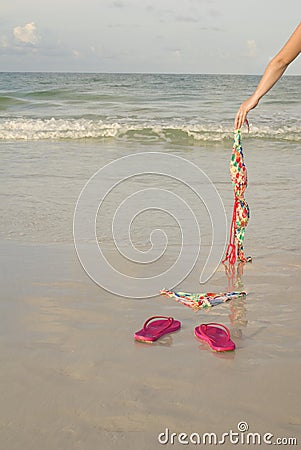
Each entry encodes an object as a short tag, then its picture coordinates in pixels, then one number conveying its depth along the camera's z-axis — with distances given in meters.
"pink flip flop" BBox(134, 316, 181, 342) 3.10
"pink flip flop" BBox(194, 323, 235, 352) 3.00
